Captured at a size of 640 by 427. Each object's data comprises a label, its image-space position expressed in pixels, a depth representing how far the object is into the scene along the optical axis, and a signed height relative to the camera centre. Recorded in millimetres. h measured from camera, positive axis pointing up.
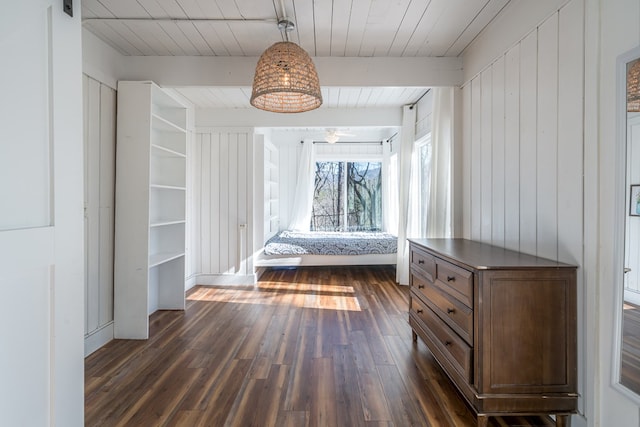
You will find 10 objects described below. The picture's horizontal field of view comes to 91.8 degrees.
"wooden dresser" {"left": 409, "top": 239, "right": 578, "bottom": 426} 1477 -628
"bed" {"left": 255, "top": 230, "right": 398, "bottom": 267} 4637 -680
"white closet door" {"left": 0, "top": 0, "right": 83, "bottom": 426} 845 -31
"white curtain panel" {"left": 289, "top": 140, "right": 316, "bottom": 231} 6082 +336
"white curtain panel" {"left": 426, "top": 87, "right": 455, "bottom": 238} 2955 +421
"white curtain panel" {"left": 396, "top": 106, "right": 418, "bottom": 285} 4184 +240
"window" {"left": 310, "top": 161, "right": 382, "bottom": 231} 6371 +213
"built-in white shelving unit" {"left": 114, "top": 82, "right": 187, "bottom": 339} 2654 -26
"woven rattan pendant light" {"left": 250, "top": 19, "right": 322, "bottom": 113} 1727 +761
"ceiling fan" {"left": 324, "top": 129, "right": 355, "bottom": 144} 4953 +1160
